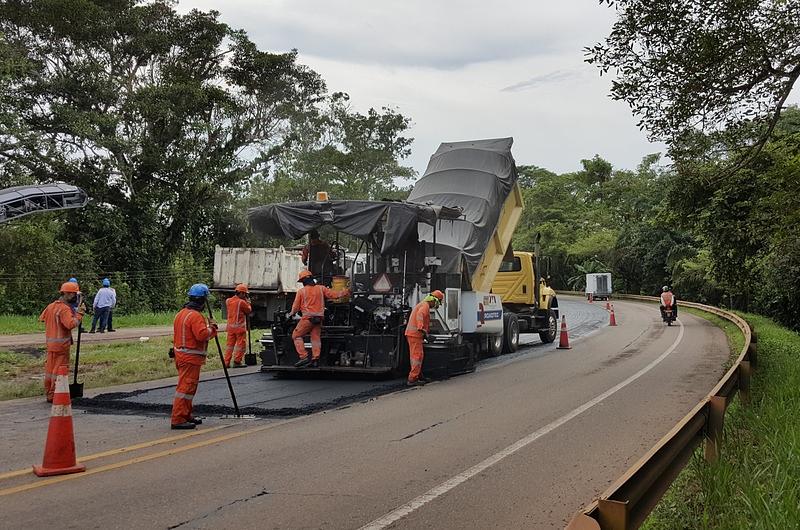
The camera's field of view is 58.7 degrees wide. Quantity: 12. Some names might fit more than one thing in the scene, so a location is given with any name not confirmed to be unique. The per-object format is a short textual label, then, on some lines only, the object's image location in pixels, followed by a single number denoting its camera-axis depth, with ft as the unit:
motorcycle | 90.24
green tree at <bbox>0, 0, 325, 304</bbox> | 93.81
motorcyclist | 89.56
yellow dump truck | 61.67
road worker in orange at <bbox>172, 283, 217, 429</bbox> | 25.67
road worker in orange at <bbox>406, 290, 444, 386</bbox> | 37.09
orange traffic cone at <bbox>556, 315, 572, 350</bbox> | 59.67
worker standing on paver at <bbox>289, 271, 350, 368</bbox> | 37.45
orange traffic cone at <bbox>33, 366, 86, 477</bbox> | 19.38
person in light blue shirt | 73.05
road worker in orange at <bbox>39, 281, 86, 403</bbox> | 30.40
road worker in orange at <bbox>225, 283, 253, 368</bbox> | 43.65
